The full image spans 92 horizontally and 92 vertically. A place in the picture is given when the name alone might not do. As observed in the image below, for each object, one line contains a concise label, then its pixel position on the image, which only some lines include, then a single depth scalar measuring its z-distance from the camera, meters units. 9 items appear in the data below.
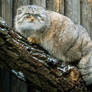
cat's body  4.15
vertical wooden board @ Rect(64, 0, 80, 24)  5.54
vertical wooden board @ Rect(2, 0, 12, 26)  5.00
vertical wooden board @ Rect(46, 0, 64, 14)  5.36
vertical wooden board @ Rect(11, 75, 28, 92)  5.04
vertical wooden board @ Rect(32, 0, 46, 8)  5.21
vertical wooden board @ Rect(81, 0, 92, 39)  5.69
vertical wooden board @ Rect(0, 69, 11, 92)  5.01
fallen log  3.93
